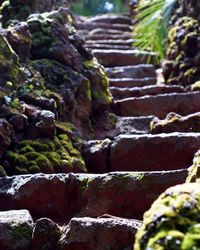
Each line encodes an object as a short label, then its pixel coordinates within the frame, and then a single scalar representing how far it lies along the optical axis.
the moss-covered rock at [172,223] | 1.33
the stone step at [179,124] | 3.01
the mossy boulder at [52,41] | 3.57
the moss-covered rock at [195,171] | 1.88
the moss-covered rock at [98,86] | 3.58
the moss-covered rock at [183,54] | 4.27
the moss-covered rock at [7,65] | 3.00
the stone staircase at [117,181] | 1.90
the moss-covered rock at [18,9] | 4.39
